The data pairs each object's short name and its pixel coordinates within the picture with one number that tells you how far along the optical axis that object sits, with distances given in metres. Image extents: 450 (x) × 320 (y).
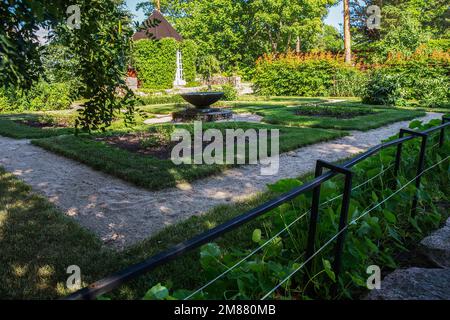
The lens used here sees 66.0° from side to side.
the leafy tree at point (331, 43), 37.88
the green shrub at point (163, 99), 17.47
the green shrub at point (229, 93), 17.73
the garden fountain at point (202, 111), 10.91
